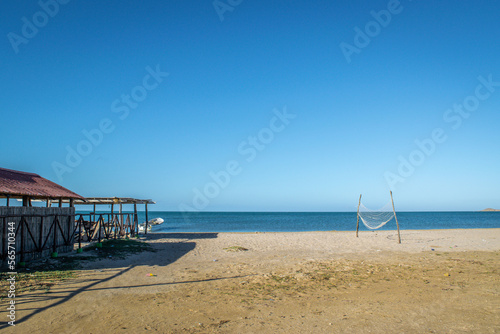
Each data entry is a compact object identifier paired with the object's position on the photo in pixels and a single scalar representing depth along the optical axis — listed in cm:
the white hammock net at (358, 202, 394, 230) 2812
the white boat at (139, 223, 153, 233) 3362
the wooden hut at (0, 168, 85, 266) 1050
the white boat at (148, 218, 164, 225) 5039
